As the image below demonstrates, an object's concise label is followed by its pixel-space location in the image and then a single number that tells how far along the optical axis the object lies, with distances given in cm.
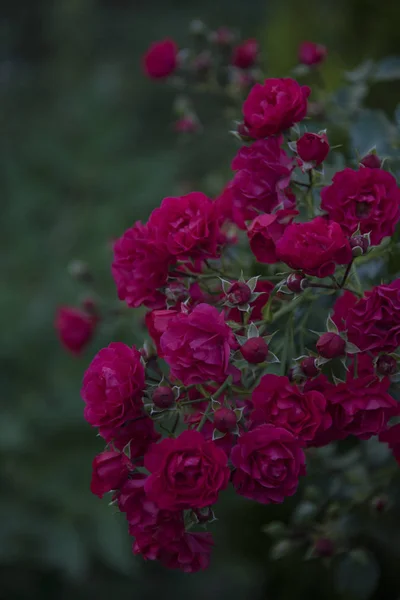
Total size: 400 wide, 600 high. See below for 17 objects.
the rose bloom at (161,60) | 141
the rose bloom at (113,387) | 107
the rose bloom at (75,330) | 141
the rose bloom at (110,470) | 108
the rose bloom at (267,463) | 106
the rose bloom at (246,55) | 140
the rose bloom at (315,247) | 106
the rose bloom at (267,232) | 110
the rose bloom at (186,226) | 112
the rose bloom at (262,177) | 113
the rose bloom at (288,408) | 106
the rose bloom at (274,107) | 112
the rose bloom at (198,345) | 106
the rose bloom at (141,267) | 114
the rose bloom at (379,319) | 106
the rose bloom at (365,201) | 110
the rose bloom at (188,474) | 105
